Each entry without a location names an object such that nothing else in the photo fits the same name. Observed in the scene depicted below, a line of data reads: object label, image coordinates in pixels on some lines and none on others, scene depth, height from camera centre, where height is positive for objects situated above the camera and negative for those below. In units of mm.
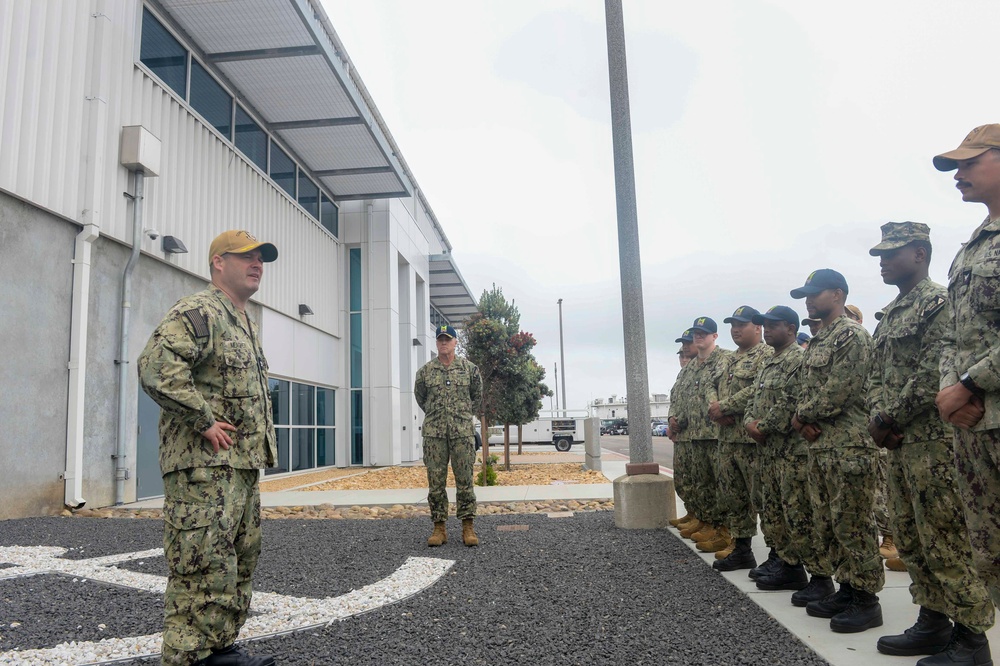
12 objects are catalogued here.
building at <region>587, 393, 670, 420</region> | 70344 +936
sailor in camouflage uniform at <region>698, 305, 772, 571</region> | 5496 -255
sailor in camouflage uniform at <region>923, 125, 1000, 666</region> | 2521 +184
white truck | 32219 -525
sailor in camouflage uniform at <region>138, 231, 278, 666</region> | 2865 -119
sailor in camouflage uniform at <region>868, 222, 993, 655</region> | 3215 -216
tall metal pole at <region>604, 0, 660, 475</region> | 8117 +1494
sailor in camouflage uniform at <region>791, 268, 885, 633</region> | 3904 -263
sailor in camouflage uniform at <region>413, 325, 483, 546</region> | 6824 -33
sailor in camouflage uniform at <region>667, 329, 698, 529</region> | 7116 -219
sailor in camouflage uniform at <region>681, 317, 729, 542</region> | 6445 -187
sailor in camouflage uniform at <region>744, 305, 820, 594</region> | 4523 -344
